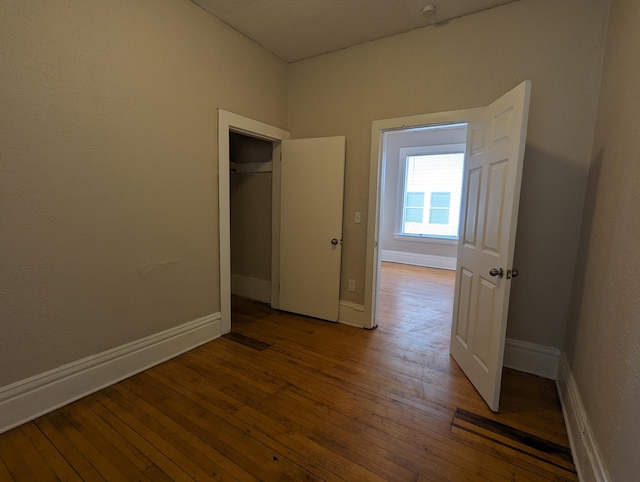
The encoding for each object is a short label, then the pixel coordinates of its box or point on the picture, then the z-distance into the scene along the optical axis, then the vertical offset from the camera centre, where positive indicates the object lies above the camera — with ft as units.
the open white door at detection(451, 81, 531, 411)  5.76 -0.49
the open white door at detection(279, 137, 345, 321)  10.19 -0.57
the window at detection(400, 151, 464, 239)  19.63 +1.45
